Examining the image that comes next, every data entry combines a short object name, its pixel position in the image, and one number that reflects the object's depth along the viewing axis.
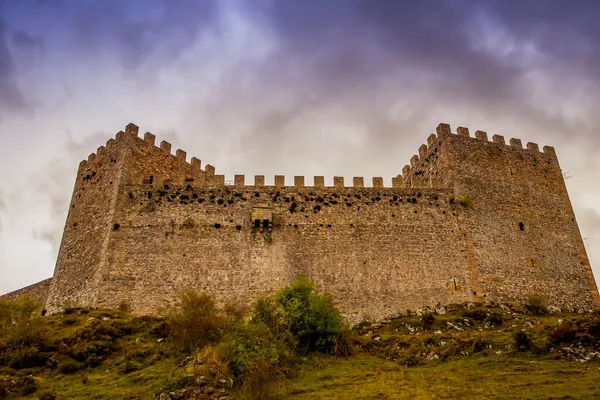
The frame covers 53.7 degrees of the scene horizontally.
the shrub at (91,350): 24.17
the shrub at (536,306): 29.77
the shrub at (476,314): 27.88
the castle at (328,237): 30.45
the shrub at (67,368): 23.23
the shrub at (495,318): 27.39
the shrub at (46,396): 20.06
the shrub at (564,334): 22.36
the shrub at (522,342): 22.38
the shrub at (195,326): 23.95
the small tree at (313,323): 24.95
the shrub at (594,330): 22.08
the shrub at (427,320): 27.45
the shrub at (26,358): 23.66
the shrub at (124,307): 29.23
